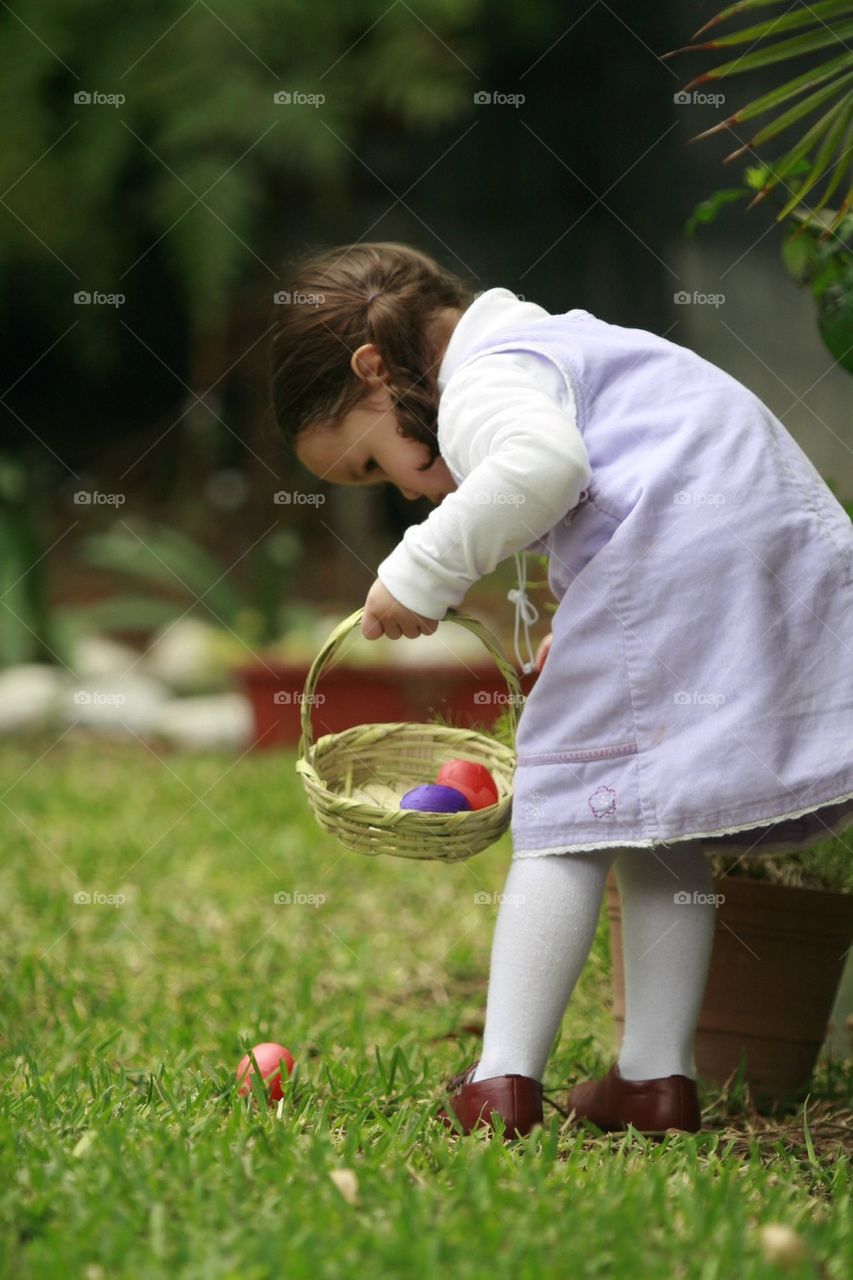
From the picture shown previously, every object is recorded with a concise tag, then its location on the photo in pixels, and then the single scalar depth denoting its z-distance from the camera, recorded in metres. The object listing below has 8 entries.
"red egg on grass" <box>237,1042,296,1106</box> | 4.05
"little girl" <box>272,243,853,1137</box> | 3.97
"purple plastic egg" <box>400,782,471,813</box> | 4.08
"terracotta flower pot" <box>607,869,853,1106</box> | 4.15
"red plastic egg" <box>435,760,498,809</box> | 4.13
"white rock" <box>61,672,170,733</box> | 6.84
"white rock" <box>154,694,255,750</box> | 6.65
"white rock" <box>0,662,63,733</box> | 6.58
